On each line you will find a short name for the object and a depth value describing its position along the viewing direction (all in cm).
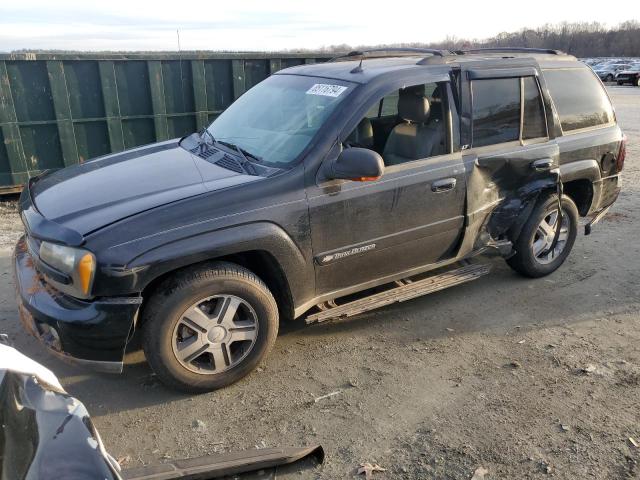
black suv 292
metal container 666
